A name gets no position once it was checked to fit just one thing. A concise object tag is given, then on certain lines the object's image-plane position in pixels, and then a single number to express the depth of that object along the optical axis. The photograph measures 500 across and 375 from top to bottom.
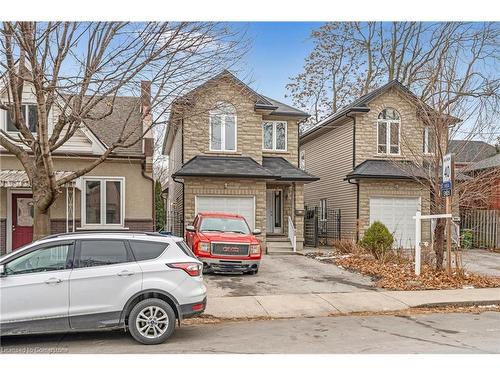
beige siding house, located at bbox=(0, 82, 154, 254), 15.22
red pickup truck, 13.09
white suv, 6.83
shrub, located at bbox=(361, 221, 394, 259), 15.91
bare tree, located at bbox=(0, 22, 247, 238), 9.42
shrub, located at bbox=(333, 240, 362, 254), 17.05
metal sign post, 11.73
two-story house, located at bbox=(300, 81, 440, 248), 20.08
